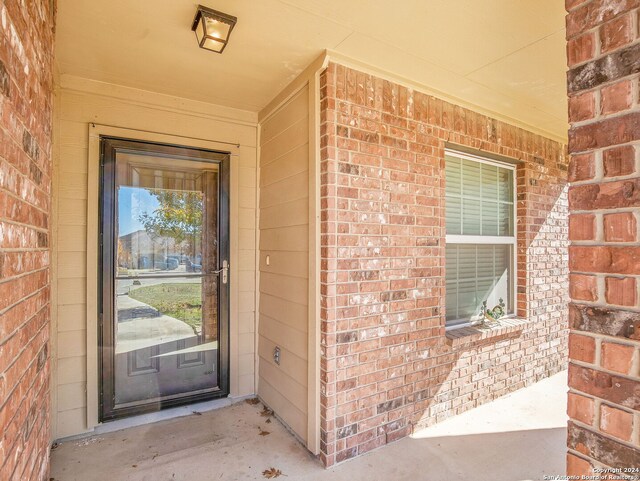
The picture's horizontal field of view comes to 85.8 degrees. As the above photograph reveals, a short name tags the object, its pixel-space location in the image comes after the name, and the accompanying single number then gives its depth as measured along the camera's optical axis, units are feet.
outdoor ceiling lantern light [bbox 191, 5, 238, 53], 6.01
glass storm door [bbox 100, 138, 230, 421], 8.86
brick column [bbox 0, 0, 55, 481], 3.05
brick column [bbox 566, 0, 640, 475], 2.78
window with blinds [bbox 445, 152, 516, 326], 10.17
